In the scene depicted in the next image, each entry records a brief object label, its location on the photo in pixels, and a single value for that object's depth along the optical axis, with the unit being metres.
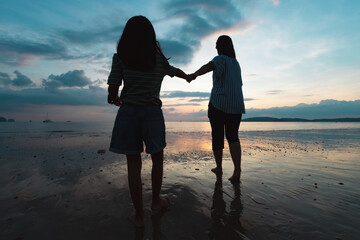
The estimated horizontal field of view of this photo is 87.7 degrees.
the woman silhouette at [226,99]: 3.69
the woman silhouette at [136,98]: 2.10
